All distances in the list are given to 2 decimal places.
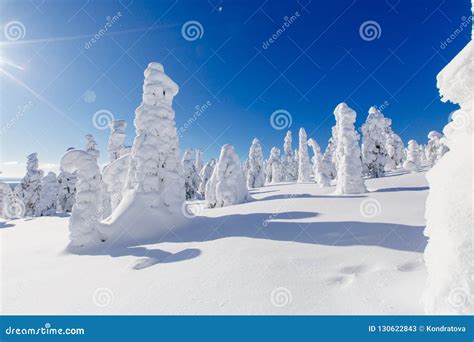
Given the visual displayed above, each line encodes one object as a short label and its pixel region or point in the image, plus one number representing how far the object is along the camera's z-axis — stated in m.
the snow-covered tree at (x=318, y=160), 29.99
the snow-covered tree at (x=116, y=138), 36.84
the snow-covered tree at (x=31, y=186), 39.06
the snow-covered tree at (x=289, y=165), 69.44
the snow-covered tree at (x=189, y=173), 48.16
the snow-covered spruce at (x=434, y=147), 34.42
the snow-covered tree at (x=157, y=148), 14.18
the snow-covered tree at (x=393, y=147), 48.09
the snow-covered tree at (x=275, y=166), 62.89
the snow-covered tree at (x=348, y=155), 19.55
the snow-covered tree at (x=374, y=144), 33.19
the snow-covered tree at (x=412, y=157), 38.09
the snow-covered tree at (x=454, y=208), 3.70
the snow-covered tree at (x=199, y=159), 68.94
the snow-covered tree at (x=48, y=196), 36.84
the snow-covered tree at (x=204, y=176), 48.66
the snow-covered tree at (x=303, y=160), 46.88
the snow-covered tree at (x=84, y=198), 12.23
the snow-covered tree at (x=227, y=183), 21.59
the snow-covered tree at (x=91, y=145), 38.97
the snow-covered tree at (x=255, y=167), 51.75
